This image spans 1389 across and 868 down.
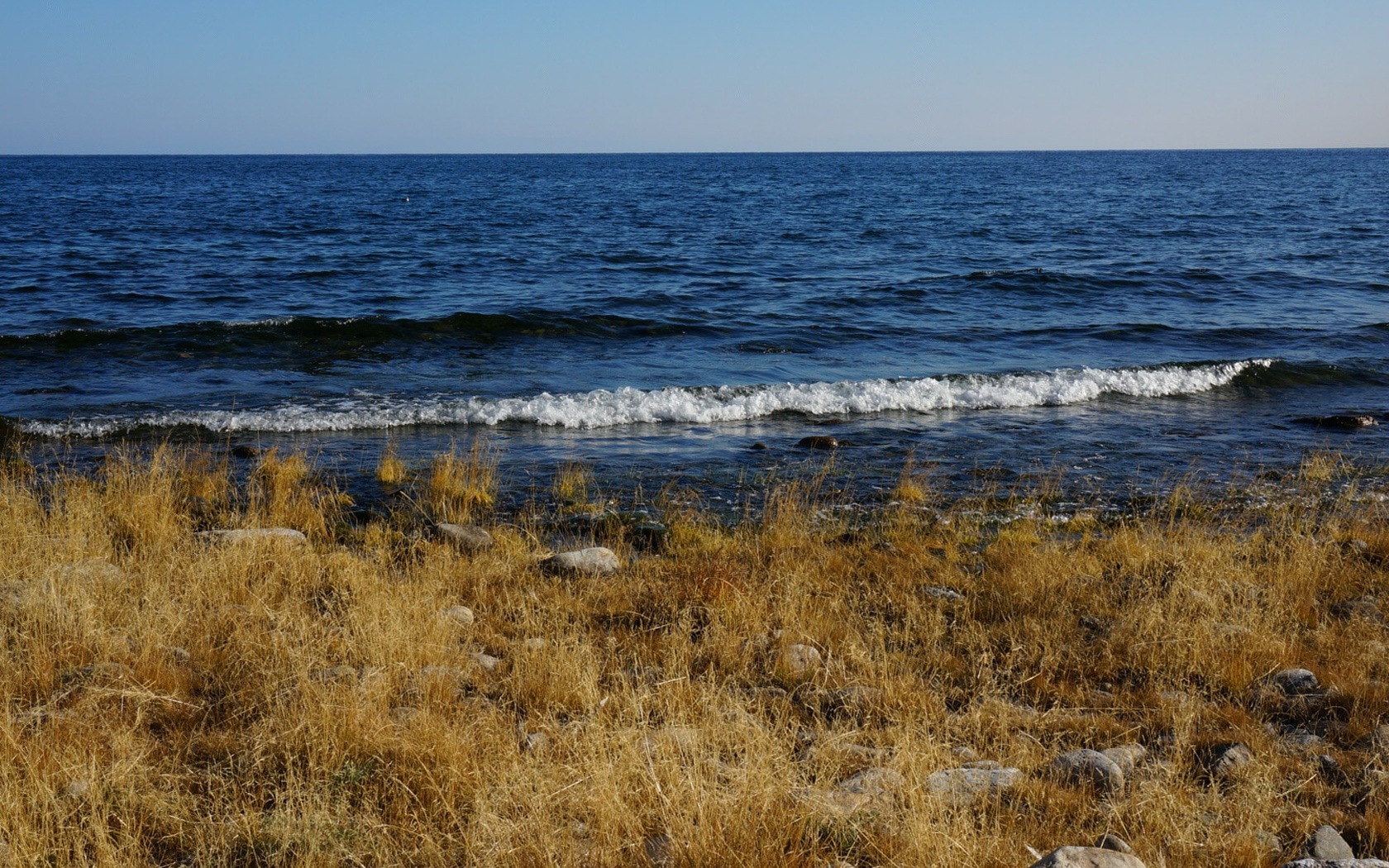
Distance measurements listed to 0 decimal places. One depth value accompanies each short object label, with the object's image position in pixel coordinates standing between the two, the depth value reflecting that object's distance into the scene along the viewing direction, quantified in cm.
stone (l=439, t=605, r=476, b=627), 652
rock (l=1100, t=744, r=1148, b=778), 480
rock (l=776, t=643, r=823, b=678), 592
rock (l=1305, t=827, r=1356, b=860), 407
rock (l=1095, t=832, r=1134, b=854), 392
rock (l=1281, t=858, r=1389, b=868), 371
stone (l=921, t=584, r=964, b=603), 745
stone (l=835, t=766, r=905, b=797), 432
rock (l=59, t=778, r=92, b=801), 405
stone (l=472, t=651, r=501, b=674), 586
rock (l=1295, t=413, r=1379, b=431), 1480
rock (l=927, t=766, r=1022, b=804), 431
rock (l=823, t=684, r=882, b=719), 543
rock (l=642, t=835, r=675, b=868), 378
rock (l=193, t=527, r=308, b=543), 789
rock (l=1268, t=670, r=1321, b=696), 583
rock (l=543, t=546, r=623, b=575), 789
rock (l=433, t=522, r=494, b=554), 886
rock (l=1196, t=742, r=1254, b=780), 475
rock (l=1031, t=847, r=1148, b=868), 359
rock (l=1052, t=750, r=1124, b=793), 461
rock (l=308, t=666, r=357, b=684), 518
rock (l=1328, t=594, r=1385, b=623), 700
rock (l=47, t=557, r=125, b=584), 645
